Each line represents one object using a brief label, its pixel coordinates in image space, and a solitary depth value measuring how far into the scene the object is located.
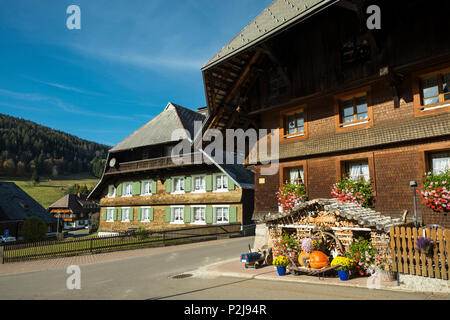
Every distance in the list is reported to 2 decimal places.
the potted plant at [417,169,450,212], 9.94
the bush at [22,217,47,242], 35.91
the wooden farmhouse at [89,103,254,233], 26.03
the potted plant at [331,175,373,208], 11.95
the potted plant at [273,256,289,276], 10.58
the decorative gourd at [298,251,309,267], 10.41
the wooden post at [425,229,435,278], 7.77
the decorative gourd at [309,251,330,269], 10.02
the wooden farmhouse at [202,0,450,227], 10.77
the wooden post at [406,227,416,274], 8.11
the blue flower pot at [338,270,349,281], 9.37
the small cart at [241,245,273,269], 11.91
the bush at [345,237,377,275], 9.62
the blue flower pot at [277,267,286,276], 10.61
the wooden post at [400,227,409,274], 8.20
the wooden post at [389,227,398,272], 8.43
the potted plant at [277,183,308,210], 13.75
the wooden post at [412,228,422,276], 7.97
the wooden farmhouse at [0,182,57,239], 40.75
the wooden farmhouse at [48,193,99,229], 77.50
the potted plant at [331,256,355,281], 9.40
